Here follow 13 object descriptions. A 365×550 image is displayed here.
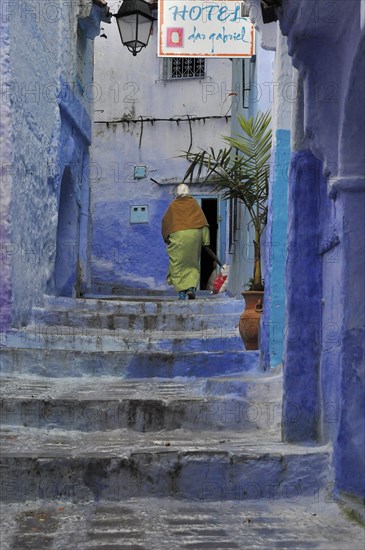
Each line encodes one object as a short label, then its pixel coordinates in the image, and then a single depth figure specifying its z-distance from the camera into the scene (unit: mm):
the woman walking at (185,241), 12453
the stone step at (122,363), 7602
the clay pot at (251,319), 8177
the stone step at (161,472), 4895
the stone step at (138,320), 9469
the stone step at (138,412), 6090
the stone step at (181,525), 4043
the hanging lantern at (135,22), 10344
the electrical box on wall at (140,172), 18672
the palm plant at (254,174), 8625
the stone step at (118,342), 8461
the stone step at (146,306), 10094
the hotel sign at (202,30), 9266
